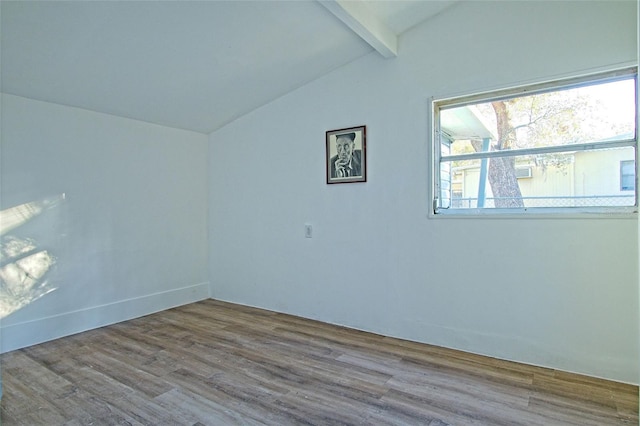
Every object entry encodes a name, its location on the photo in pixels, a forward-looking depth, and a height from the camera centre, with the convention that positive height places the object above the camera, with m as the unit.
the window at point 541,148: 2.32 +0.43
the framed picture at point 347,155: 3.24 +0.51
